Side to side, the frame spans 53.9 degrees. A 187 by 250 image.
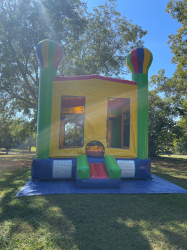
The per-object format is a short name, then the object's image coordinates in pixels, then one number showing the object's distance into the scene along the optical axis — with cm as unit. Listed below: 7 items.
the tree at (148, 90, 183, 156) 1158
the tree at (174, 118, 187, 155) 1069
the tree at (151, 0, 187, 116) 945
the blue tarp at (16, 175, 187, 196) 376
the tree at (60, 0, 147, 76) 1123
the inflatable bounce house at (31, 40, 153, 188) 474
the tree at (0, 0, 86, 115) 892
